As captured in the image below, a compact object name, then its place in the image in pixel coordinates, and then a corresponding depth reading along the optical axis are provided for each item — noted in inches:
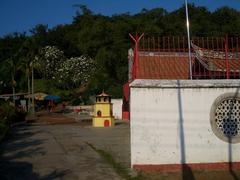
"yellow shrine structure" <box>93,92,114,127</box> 664.4
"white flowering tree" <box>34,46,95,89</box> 1515.0
